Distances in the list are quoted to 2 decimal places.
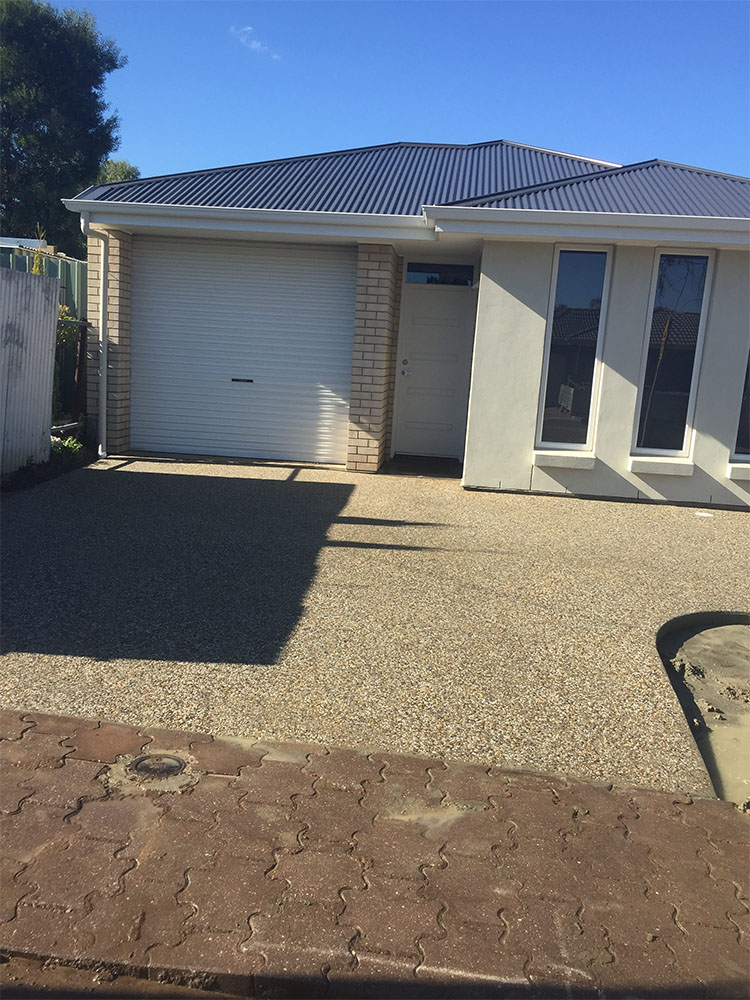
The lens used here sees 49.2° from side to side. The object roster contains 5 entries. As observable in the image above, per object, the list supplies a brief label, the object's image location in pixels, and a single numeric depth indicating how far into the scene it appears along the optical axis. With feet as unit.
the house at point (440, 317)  31.42
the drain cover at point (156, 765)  11.41
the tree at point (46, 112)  94.73
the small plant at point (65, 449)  33.19
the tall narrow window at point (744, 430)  31.94
